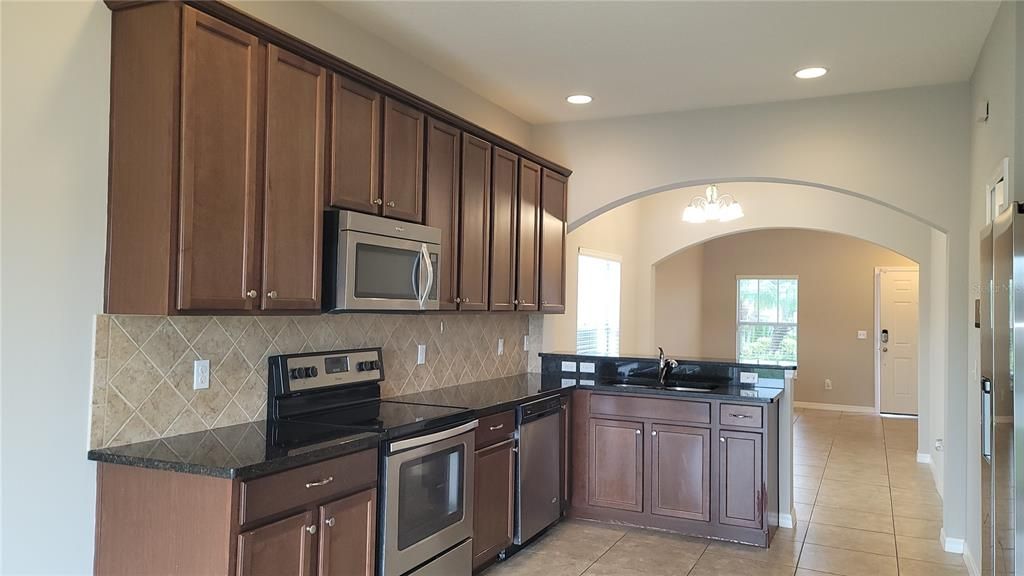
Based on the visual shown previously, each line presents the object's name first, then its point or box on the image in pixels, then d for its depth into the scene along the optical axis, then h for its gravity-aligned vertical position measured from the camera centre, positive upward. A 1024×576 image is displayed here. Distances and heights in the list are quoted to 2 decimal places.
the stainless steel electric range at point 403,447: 2.85 -0.58
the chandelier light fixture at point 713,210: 6.28 +0.95
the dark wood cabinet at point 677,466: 4.25 -0.93
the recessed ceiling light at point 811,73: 4.01 +1.39
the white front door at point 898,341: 9.66 -0.30
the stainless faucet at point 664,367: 4.85 -0.35
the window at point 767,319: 10.49 -0.04
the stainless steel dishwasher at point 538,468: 3.99 -0.91
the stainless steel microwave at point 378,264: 2.93 +0.21
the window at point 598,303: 6.90 +0.12
